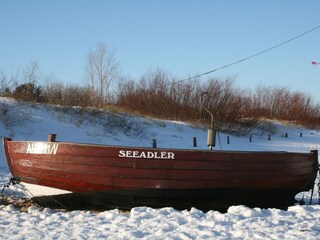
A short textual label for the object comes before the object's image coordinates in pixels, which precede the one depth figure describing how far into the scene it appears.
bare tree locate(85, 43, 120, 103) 38.25
